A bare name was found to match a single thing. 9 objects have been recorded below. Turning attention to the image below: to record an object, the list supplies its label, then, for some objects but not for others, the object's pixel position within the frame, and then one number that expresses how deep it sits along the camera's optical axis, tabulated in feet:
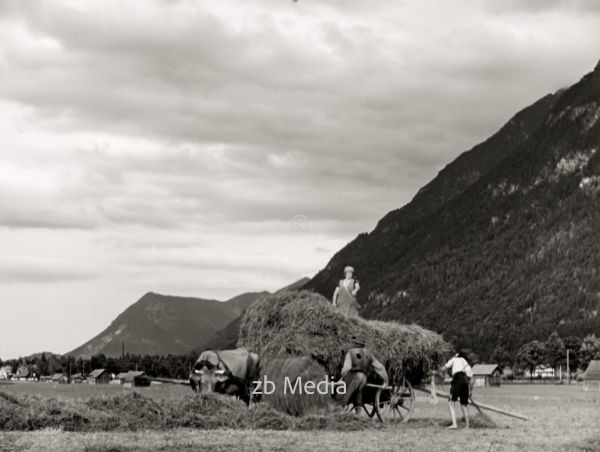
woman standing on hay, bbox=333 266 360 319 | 95.04
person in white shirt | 86.69
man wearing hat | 88.17
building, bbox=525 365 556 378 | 612.29
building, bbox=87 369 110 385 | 644.27
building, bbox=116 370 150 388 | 489.09
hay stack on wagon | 88.69
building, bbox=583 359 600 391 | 429.71
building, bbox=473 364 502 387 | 501.56
